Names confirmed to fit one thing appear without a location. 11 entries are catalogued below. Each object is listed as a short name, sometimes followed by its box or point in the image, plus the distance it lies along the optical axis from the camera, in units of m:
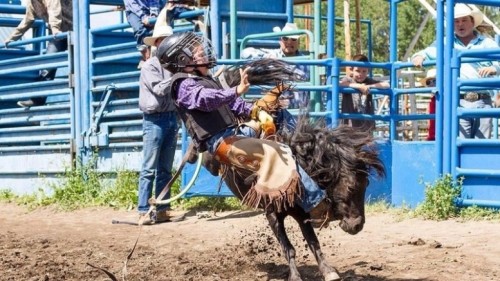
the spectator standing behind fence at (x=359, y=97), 10.71
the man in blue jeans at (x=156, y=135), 9.58
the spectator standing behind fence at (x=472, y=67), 9.55
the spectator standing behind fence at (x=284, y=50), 10.48
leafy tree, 34.25
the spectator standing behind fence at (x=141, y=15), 10.96
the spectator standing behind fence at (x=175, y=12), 10.46
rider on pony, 6.05
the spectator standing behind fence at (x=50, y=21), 13.36
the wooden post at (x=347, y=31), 14.09
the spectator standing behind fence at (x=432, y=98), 10.75
